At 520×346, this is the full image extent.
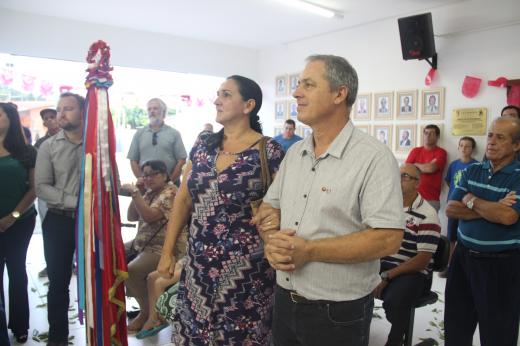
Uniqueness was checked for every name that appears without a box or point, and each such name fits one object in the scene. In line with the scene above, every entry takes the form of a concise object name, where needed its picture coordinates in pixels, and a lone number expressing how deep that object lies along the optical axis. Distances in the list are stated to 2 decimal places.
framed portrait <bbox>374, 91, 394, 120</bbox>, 5.86
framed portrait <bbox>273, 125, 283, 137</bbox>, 7.70
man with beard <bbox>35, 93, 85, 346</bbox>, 2.46
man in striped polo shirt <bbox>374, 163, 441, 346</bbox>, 2.42
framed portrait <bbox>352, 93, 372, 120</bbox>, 6.17
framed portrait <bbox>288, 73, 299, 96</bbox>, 7.31
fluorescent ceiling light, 5.17
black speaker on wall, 4.91
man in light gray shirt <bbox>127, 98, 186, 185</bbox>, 4.54
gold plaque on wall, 4.90
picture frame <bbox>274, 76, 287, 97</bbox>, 7.54
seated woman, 2.96
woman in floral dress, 1.69
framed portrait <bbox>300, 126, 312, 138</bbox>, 7.14
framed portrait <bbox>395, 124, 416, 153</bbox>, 5.63
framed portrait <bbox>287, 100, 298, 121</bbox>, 7.40
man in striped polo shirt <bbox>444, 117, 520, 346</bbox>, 2.10
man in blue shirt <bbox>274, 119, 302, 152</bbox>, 6.39
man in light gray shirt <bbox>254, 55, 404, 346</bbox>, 1.16
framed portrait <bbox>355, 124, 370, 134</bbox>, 6.20
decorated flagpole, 2.00
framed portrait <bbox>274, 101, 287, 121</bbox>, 7.58
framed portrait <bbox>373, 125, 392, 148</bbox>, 5.89
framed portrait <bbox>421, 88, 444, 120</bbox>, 5.31
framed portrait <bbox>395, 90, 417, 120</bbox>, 5.59
